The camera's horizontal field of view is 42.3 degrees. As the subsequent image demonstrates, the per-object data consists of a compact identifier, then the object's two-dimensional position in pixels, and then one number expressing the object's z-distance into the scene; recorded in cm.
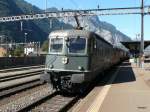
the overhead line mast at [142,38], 1952
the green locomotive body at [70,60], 823
